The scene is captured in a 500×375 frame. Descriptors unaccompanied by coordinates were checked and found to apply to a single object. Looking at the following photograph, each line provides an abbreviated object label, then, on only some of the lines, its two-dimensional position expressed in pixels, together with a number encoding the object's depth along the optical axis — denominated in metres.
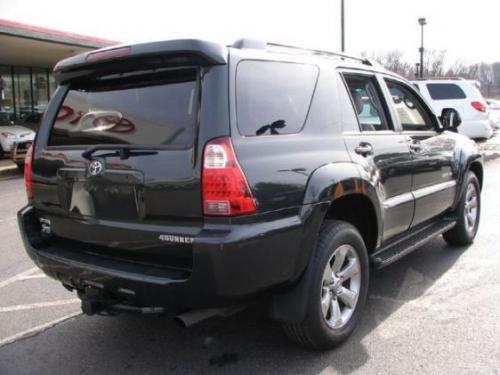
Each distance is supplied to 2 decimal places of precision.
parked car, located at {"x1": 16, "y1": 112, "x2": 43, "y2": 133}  17.05
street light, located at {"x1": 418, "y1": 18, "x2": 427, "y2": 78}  27.48
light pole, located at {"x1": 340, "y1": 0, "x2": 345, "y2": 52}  18.73
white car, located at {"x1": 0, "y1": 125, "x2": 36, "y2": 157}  13.73
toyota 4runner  2.72
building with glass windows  14.83
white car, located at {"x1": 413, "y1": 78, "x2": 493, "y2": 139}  14.80
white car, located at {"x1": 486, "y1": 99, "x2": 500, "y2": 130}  18.01
